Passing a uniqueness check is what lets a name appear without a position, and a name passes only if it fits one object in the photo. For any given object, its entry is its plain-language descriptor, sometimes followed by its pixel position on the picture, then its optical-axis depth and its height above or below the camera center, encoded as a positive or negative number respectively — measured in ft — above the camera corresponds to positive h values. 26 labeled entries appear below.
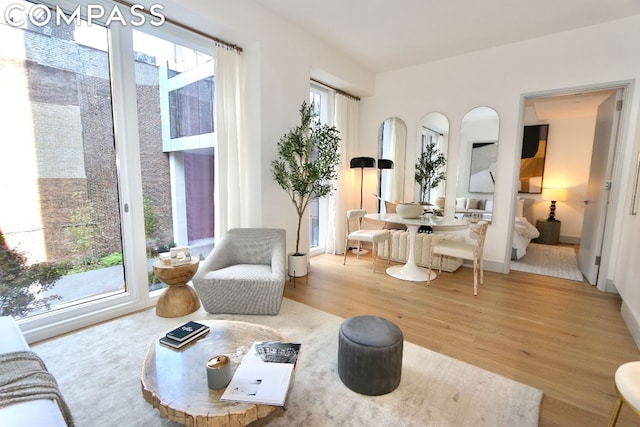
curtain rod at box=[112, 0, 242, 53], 8.25 +4.84
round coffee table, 3.89 -3.06
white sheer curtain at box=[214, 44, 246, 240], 10.45 +1.40
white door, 11.37 -0.11
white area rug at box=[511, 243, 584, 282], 13.46 -4.09
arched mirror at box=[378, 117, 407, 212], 16.07 +1.52
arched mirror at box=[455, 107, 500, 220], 13.43 +0.90
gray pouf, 5.62 -3.46
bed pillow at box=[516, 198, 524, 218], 19.51 -1.63
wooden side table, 8.61 -3.45
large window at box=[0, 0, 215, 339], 7.23 +0.57
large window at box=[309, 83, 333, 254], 15.38 -1.37
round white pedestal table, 11.44 -2.27
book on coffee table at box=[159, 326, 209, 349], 5.26 -2.96
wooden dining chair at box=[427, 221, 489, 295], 10.83 -2.57
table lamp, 19.72 -0.91
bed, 15.23 -2.93
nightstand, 19.71 -3.30
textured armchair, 8.58 -3.07
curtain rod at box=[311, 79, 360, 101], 14.64 +4.80
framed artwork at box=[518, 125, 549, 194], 20.58 +1.81
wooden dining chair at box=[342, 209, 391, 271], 13.23 -2.49
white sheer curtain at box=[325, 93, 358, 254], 16.30 -0.38
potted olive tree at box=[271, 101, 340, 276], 11.34 +0.59
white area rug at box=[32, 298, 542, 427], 5.18 -4.17
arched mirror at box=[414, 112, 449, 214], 14.76 +1.13
